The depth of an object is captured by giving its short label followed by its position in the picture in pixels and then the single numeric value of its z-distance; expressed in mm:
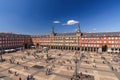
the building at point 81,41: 59907
